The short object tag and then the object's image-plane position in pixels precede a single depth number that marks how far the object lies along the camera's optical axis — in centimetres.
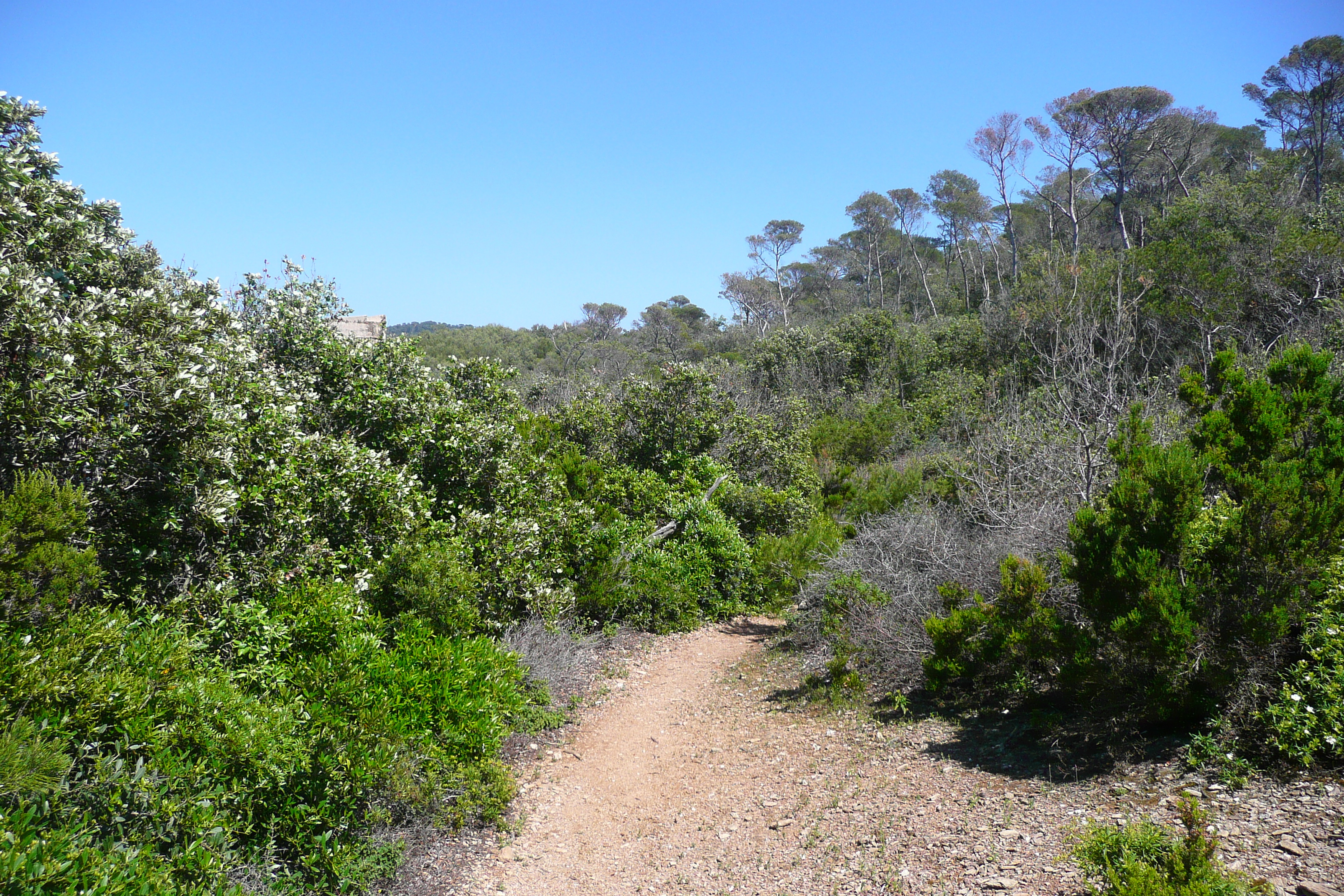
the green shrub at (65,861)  229
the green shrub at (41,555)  326
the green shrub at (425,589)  591
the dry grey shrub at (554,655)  687
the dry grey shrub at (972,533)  673
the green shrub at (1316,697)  366
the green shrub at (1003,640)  514
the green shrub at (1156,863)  278
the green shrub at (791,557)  968
